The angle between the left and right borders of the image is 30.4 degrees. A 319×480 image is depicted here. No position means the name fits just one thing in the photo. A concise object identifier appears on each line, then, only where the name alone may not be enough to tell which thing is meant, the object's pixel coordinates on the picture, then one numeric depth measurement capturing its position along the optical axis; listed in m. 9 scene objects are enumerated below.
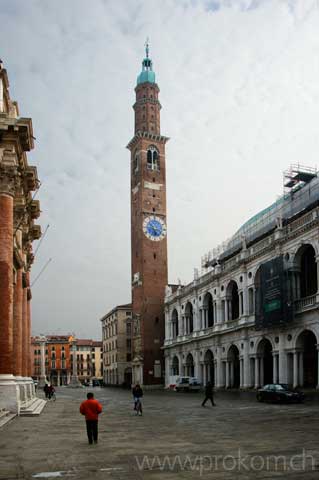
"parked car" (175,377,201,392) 58.34
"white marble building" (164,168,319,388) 43.62
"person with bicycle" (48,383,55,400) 43.41
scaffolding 53.53
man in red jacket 14.69
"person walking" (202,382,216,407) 32.38
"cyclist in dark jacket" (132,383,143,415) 26.14
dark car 34.44
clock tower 77.56
